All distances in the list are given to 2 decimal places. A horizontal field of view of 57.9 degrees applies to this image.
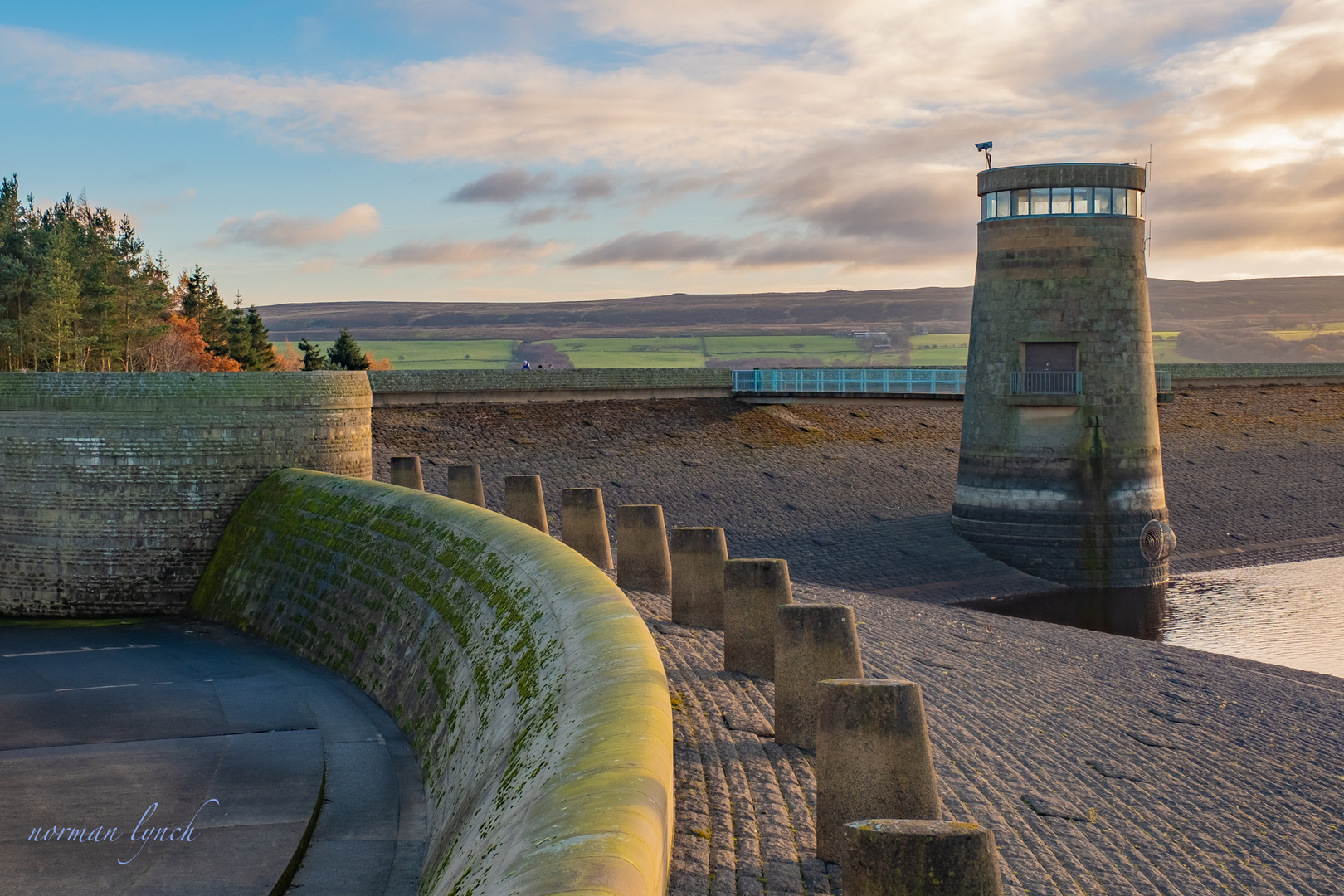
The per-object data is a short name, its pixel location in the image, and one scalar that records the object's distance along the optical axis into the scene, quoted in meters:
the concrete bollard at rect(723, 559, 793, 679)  14.52
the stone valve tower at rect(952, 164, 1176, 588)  36.88
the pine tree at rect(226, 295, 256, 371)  81.06
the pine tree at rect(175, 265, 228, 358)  82.81
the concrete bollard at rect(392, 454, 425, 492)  30.64
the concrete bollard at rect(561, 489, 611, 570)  23.78
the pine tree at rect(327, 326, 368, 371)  64.19
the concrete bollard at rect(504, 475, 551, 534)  25.59
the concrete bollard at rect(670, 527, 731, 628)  17.77
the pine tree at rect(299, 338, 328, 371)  63.19
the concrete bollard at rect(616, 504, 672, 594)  21.39
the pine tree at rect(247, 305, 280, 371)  81.56
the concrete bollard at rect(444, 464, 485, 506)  27.89
